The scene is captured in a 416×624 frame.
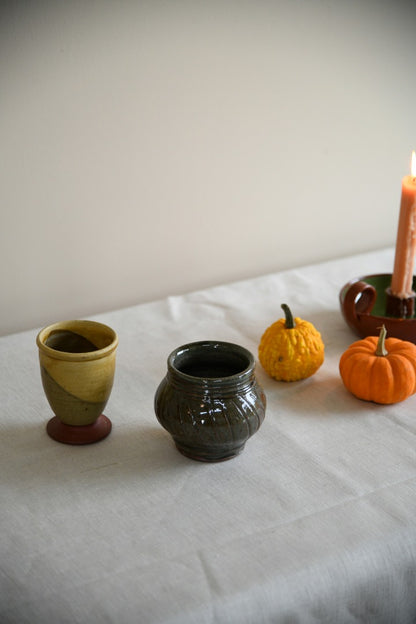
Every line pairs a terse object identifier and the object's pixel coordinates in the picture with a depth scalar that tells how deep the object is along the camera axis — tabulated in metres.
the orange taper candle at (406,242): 0.94
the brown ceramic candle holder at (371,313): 0.92
